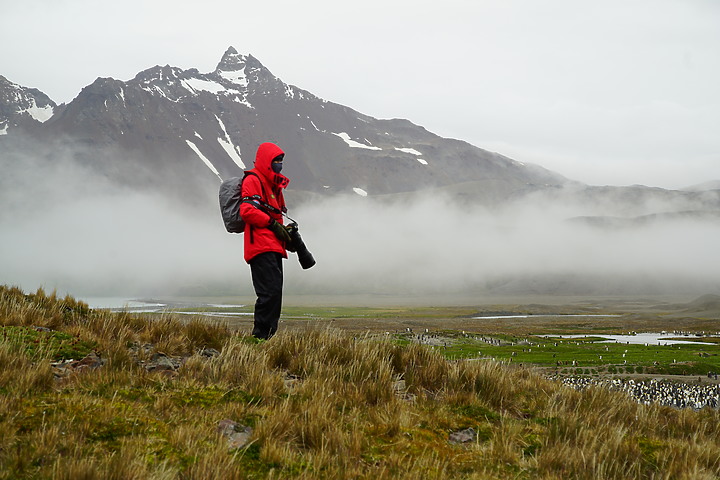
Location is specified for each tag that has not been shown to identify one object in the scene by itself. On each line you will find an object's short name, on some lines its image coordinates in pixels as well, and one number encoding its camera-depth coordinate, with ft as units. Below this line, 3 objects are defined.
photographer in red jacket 29.19
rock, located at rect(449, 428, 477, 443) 16.46
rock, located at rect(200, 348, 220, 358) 24.33
